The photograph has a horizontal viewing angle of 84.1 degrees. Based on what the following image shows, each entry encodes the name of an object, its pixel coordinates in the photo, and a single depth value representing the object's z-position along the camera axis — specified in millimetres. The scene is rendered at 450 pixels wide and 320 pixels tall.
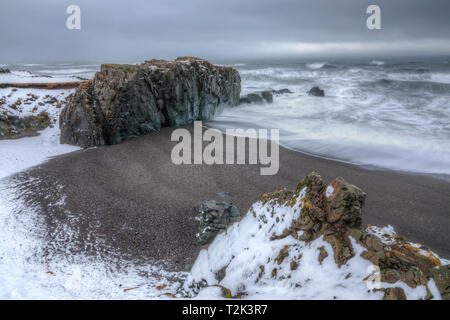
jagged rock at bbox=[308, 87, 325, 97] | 26156
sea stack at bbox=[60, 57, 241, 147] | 10273
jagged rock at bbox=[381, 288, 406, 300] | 2134
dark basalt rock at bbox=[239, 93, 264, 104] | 20047
